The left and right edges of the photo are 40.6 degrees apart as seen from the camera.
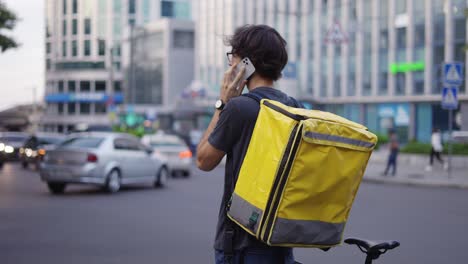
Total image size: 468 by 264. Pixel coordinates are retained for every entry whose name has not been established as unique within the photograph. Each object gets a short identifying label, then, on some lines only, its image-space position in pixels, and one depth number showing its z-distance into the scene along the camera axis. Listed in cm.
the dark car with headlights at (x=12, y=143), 3152
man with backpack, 267
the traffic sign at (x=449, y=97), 1891
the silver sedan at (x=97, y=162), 1526
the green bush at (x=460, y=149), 2554
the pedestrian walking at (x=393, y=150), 2183
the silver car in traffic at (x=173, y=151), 2245
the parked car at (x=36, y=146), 2550
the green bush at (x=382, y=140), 3434
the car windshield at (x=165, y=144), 2302
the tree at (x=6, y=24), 1962
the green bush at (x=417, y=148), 2767
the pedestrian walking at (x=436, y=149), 2356
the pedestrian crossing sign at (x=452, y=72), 1853
